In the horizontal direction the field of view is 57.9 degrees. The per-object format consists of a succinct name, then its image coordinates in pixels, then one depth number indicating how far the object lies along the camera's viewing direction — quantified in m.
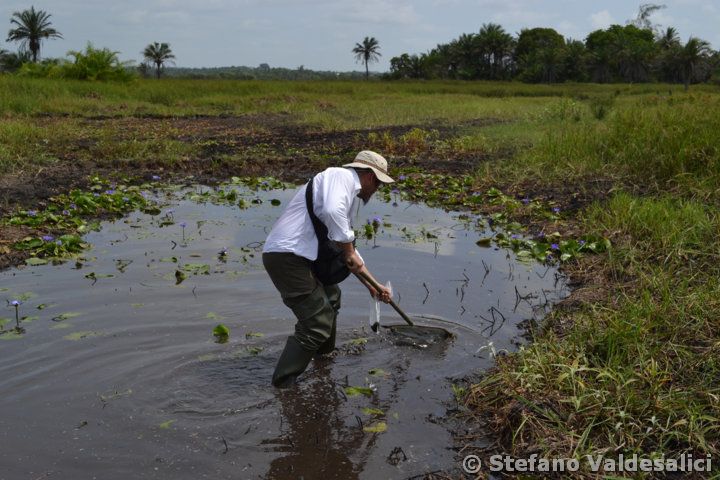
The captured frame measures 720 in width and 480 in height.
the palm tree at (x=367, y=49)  95.14
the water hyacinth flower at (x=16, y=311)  4.92
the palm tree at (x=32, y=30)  50.88
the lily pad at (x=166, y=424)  3.76
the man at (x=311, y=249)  3.88
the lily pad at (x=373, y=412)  3.98
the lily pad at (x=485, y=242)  7.52
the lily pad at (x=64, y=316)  5.21
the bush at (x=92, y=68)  28.14
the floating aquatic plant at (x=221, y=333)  5.01
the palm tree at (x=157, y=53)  74.94
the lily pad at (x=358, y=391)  4.23
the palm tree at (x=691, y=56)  51.94
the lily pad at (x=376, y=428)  3.80
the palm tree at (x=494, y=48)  71.88
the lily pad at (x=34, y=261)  6.39
